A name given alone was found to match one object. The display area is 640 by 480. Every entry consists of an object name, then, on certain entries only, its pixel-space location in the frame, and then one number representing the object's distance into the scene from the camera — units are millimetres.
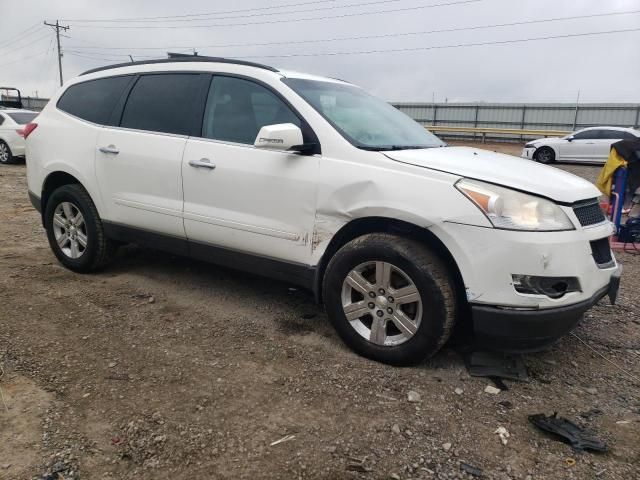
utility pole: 51034
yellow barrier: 25734
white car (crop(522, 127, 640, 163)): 17188
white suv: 2838
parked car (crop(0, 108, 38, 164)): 13820
